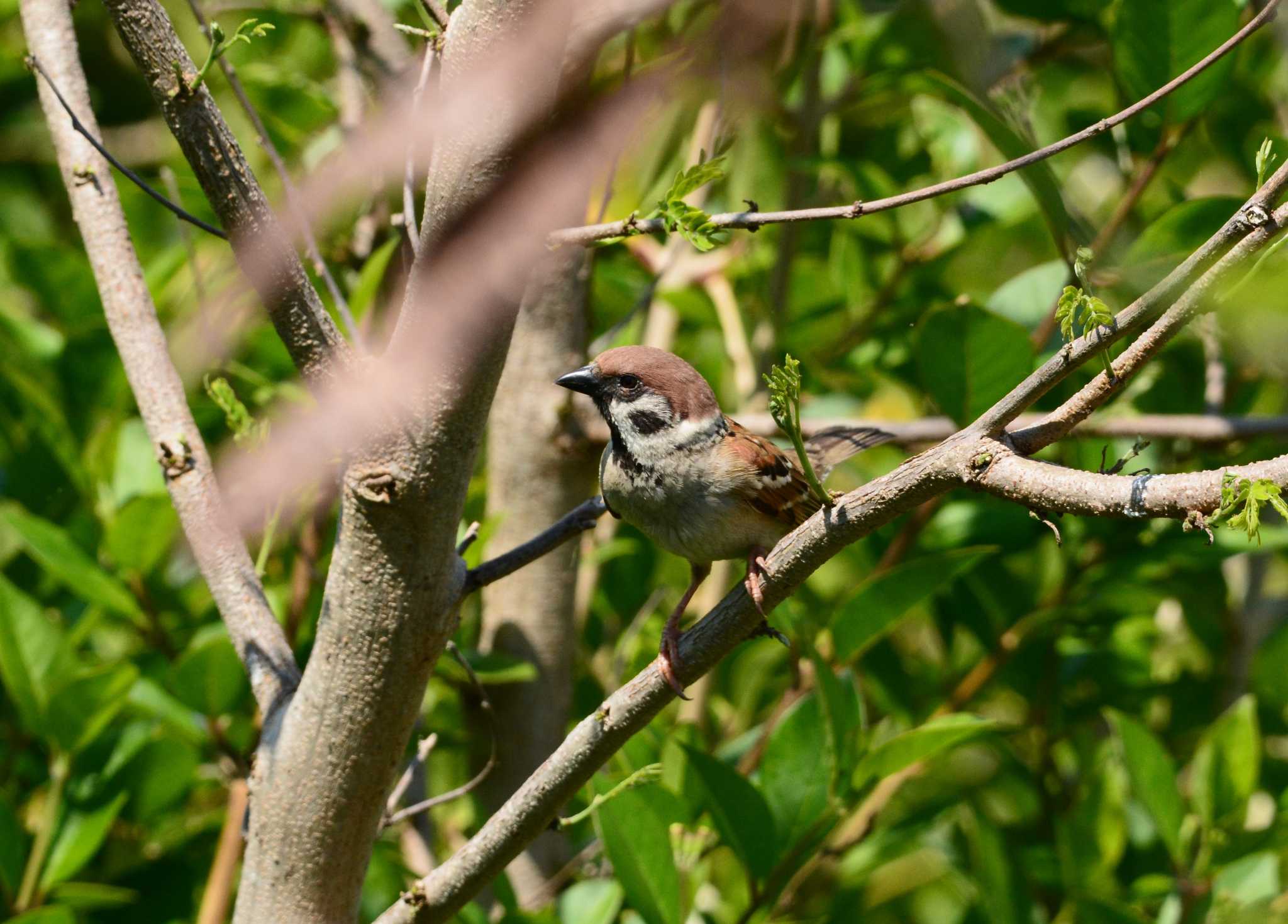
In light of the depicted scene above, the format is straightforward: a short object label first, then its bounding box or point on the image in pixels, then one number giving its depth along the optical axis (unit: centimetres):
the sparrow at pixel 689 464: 507
